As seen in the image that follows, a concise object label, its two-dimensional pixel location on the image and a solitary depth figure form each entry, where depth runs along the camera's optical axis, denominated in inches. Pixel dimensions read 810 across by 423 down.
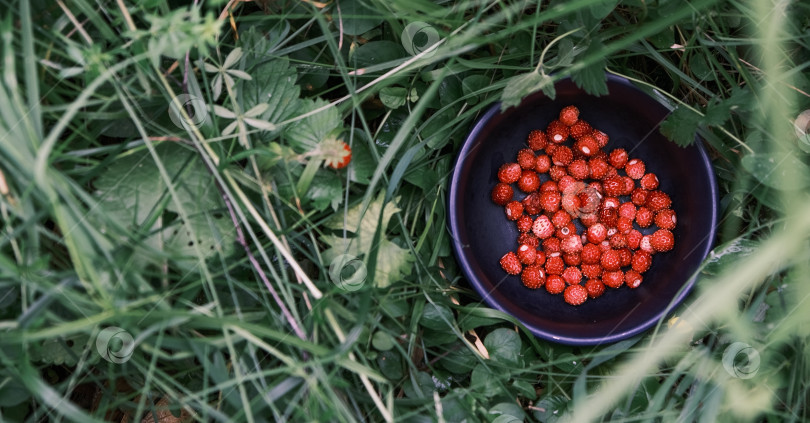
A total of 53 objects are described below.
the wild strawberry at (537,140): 22.9
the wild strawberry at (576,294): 22.5
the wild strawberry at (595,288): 22.7
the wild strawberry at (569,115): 22.5
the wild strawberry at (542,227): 22.9
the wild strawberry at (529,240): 22.9
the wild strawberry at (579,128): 22.7
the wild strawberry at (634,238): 22.9
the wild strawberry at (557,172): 23.1
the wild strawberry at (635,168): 22.8
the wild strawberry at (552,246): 23.0
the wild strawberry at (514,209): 22.9
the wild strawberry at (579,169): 22.8
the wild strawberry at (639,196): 22.8
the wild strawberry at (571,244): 22.8
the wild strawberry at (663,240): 22.4
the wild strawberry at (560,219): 22.9
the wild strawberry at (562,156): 22.9
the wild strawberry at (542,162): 23.1
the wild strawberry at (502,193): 22.8
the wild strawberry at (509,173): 22.8
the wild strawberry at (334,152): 19.5
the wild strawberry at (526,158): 22.9
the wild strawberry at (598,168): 22.8
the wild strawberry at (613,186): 22.8
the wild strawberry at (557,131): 22.8
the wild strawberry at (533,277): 22.6
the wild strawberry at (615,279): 22.6
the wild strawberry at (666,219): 22.5
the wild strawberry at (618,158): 22.8
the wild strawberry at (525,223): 22.9
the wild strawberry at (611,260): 22.6
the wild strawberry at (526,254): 22.7
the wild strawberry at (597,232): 22.9
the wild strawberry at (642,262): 22.6
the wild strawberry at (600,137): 22.8
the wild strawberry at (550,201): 22.8
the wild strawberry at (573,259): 22.9
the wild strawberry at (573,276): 22.8
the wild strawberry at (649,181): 22.7
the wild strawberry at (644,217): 22.8
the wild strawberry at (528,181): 22.9
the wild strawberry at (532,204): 23.1
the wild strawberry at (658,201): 22.6
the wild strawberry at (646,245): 22.8
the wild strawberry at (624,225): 22.9
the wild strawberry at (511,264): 22.6
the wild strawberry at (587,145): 22.6
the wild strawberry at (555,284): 22.7
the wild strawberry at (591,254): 22.8
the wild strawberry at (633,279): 22.6
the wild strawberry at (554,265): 22.9
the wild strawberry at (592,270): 22.8
